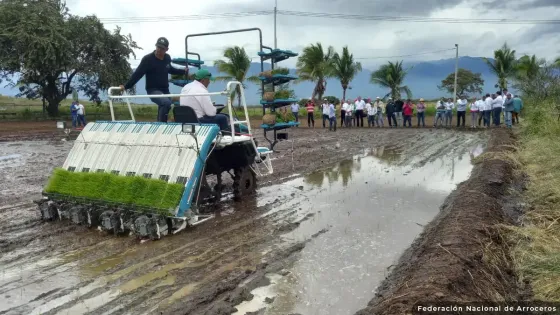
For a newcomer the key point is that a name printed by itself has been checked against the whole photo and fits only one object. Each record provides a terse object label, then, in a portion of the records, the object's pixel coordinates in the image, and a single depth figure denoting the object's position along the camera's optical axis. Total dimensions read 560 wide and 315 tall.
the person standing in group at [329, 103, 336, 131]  25.11
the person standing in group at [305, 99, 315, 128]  27.62
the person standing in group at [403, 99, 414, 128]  25.55
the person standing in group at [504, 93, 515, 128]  21.47
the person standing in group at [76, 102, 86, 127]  24.75
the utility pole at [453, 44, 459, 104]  37.49
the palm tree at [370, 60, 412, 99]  36.78
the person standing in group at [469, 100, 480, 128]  23.66
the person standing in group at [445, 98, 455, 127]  24.80
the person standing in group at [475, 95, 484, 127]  23.47
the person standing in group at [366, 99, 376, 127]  26.38
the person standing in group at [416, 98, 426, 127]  25.31
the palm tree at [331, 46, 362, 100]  37.81
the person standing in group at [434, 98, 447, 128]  25.00
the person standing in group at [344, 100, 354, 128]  27.14
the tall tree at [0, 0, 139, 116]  29.17
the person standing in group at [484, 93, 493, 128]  23.14
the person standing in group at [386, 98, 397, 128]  25.73
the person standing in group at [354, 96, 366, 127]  26.77
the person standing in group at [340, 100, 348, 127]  27.22
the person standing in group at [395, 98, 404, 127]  26.25
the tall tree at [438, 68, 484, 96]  64.44
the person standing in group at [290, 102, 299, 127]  27.22
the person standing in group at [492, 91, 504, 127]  22.83
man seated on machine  7.17
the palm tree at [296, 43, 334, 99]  38.59
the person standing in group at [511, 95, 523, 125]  21.89
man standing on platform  7.68
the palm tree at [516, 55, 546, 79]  32.59
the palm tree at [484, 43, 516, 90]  35.53
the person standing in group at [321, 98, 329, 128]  26.08
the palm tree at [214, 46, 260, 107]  36.16
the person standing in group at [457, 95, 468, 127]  24.38
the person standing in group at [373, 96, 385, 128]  26.34
